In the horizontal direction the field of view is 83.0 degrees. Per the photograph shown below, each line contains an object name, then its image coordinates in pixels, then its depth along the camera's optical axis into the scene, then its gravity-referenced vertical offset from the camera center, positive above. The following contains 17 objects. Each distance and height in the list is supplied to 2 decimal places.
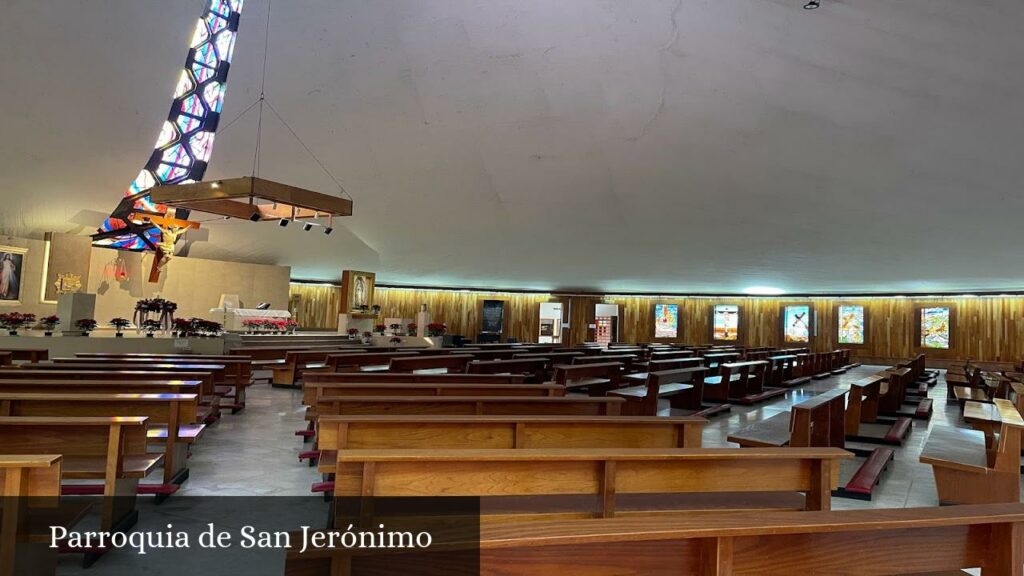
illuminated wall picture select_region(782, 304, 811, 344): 17.83 +0.29
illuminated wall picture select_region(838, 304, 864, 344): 17.05 +0.35
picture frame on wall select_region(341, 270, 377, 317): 14.42 +0.55
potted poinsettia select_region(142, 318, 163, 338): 9.61 -0.38
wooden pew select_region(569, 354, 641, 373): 7.69 -0.48
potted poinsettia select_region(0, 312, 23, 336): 7.88 -0.32
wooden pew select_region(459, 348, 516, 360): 8.07 -0.50
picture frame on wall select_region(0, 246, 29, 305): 10.02 +0.40
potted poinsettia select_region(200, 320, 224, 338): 9.44 -0.35
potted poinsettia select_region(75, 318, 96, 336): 8.30 -0.35
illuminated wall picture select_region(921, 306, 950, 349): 15.68 +0.35
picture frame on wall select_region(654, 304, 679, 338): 19.64 +0.22
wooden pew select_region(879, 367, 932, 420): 6.18 -0.72
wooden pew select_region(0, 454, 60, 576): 1.54 -0.55
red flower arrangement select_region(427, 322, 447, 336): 14.56 -0.28
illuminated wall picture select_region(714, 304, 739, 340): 18.94 +0.29
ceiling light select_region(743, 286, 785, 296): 16.95 +1.25
